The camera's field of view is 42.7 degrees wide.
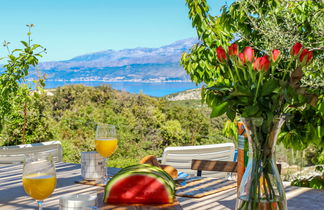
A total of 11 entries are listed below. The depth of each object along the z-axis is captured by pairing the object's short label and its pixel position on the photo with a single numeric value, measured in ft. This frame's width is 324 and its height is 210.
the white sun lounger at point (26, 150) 10.23
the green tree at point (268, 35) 6.31
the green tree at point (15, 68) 13.51
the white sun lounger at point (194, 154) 10.92
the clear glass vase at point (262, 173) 3.21
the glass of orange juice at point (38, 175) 3.88
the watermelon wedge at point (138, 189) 4.41
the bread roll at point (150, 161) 5.72
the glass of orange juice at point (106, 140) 6.01
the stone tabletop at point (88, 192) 4.80
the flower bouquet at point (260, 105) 3.11
